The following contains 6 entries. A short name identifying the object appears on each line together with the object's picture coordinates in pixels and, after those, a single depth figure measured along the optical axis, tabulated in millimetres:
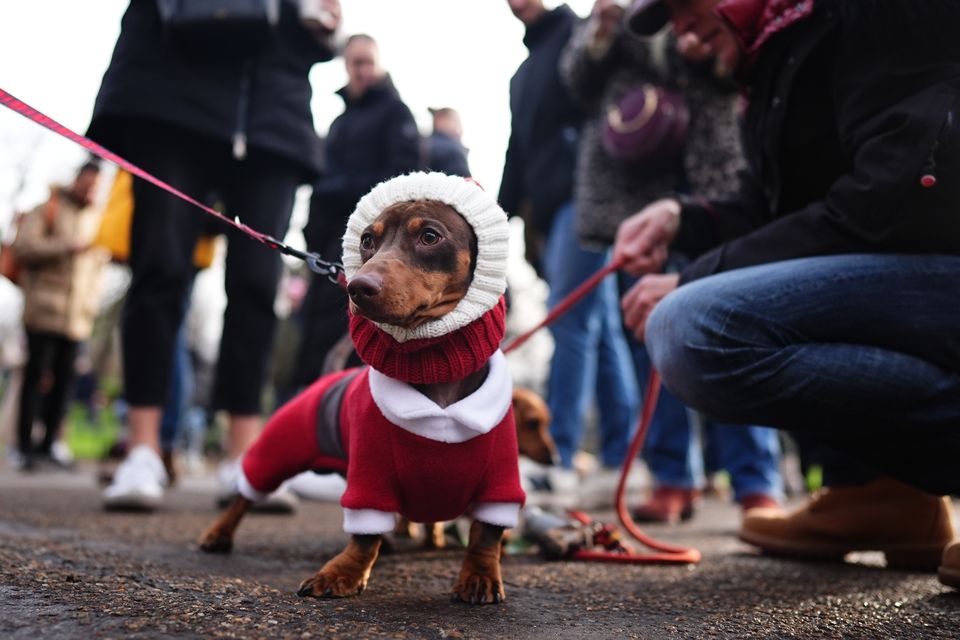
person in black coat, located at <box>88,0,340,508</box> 2898
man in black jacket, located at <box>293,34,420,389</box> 3605
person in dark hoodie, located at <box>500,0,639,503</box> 3660
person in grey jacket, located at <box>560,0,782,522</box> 3160
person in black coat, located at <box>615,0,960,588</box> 1599
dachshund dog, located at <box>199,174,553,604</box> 1510
